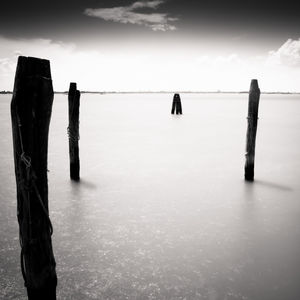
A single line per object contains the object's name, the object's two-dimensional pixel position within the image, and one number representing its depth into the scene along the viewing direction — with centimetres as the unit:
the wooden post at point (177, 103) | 2847
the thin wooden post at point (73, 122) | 700
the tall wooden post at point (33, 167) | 237
